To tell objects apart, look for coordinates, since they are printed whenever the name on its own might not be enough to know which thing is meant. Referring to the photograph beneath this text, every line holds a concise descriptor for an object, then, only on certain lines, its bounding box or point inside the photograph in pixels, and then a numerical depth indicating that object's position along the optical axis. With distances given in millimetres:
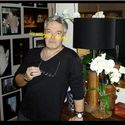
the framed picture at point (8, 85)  1589
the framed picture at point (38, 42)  1676
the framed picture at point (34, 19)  1554
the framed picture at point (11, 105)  1596
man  1402
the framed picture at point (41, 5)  1550
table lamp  1422
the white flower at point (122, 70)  1522
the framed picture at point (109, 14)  1455
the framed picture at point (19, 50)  1585
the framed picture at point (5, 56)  1531
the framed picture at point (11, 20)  1507
